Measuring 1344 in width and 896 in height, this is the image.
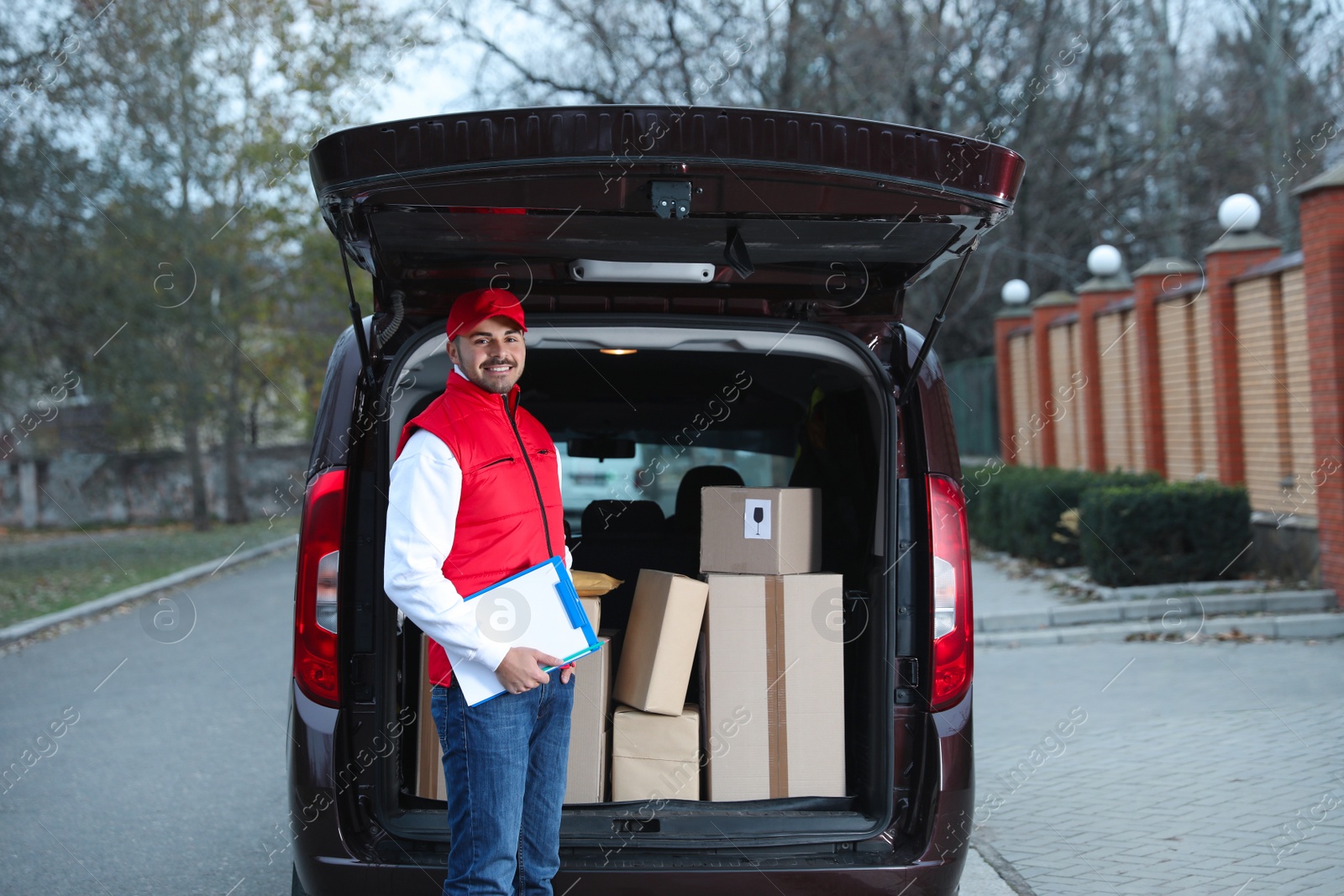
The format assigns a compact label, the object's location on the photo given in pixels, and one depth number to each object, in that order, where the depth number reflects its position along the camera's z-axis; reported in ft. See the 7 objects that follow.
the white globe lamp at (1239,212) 33.55
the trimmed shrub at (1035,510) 37.27
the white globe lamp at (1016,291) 53.31
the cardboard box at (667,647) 11.03
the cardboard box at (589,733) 10.98
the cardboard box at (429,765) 10.78
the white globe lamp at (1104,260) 43.73
